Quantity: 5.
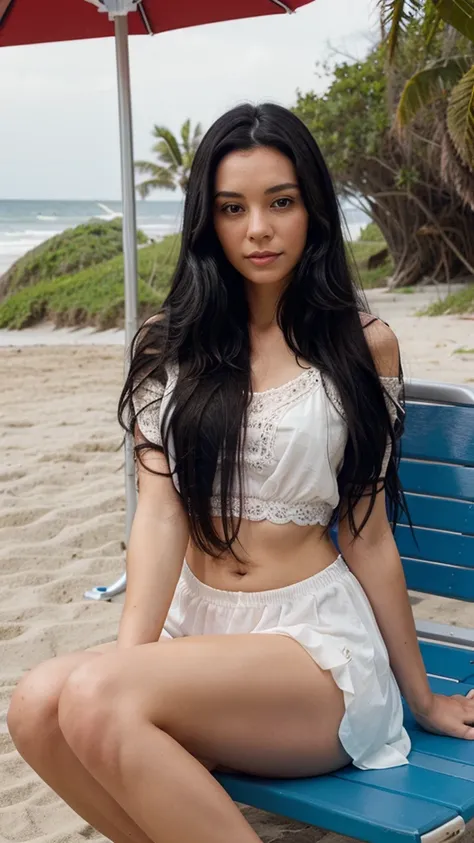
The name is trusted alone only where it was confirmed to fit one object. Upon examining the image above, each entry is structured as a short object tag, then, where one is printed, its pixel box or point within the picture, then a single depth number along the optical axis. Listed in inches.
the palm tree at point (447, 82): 336.8
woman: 77.9
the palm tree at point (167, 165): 1590.8
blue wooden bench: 73.7
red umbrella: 149.8
